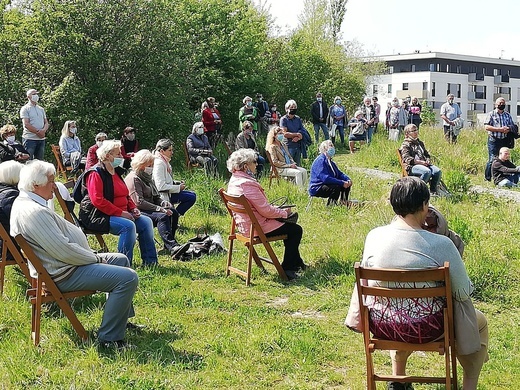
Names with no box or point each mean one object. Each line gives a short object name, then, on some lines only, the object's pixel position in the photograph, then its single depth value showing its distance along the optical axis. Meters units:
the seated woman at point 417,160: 11.13
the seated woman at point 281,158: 12.61
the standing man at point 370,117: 20.56
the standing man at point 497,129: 13.59
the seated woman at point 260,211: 6.82
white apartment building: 80.44
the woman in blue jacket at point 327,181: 10.40
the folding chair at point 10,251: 5.70
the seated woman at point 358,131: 19.31
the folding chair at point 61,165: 13.60
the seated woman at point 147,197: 7.98
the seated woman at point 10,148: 10.44
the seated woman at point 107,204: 7.02
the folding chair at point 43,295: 4.65
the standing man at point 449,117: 17.67
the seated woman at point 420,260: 3.68
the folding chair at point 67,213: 7.12
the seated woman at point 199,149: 13.85
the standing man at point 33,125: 12.77
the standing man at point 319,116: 18.78
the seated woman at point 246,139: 13.73
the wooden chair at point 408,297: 3.56
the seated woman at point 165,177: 8.95
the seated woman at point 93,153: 12.23
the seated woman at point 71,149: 13.36
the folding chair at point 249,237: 6.61
